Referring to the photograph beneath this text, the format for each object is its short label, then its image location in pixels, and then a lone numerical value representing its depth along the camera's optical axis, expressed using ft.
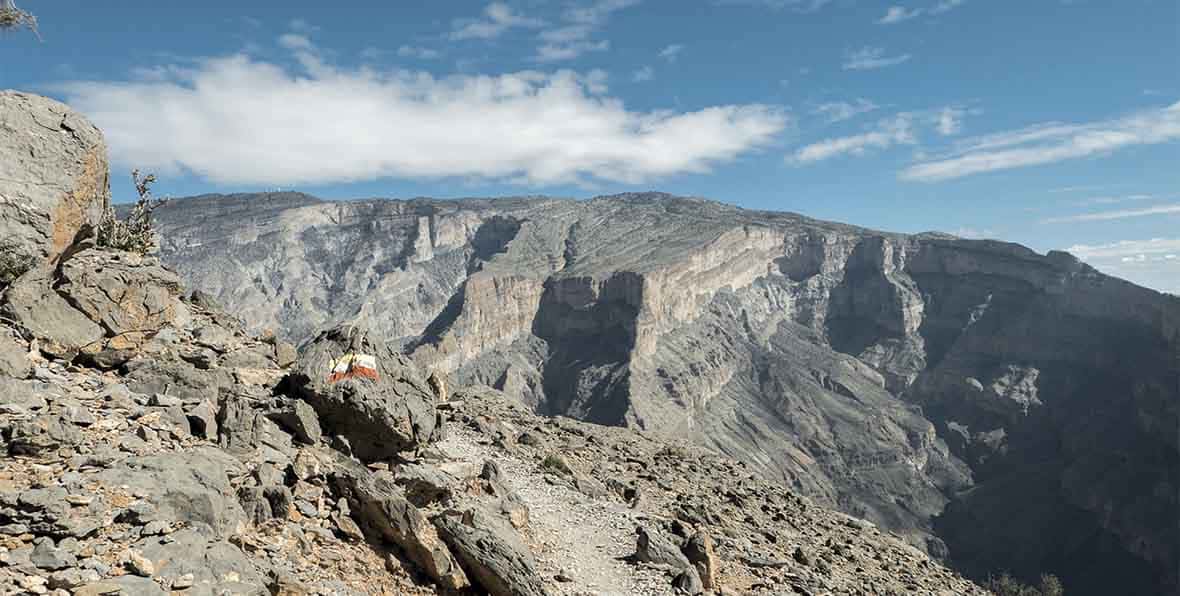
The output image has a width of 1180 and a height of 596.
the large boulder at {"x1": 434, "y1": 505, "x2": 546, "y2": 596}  44.93
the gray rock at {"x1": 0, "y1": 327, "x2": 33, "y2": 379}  38.32
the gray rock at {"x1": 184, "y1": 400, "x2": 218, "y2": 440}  42.70
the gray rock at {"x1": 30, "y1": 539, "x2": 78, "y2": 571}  26.66
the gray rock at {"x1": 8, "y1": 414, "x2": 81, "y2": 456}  32.50
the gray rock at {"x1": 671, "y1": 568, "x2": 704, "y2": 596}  54.65
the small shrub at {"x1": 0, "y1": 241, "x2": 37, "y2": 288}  47.83
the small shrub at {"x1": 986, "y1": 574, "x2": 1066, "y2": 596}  223.96
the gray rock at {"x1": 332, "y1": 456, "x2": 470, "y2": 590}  43.60
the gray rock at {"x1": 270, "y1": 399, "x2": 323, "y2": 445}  50.88
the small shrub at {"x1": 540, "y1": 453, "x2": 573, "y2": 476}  78.10
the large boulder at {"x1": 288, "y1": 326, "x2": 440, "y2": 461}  54.49
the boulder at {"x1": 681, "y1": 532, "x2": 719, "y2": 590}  58.44
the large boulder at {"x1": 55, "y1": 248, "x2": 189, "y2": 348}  49.78
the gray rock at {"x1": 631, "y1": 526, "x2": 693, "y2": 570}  58.13
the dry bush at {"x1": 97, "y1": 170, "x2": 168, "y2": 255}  66.54
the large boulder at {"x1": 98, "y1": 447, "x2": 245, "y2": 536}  32.96
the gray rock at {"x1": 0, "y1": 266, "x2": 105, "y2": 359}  44.68
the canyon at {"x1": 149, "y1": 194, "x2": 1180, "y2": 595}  390.83
